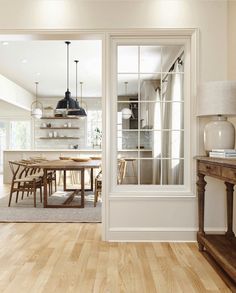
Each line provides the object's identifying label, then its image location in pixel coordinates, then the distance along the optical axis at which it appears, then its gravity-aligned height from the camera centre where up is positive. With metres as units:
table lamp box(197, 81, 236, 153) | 2.96 +0.34
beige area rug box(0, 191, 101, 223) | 4.67 -1.10
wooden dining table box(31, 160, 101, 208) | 5.56 -0.41
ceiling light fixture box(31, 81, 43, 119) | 8.96 +1.44
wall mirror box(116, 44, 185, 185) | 3.69 +0.29
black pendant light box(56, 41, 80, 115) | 6.44 +0.82
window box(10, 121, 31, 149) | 12.00 +0.40
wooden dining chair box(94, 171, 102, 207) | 5.53 -0.72
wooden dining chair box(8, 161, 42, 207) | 5.79 -0.72
